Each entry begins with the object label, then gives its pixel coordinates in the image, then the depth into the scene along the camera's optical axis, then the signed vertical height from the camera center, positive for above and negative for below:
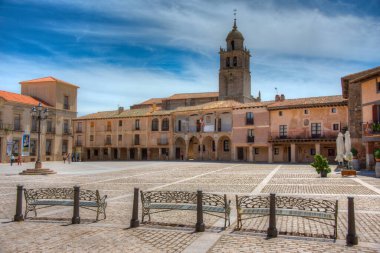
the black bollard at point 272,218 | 6.96 -1.33
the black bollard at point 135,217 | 7.90 -1.48
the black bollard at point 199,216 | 7.45 -1.38
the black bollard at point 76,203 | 8.31 -1.24
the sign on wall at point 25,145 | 44.97 +0.54
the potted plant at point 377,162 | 19.80 -0.67
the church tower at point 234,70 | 67.38 +14.86
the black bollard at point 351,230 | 6.42 -1.42
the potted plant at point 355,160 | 26.00 -0.76
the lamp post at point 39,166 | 25.17 -1.22
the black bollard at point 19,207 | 8.53 -1.37
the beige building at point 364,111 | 24.61 +2.87
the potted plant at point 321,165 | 20.17 -0.87
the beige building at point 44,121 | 43.41 +4.15
